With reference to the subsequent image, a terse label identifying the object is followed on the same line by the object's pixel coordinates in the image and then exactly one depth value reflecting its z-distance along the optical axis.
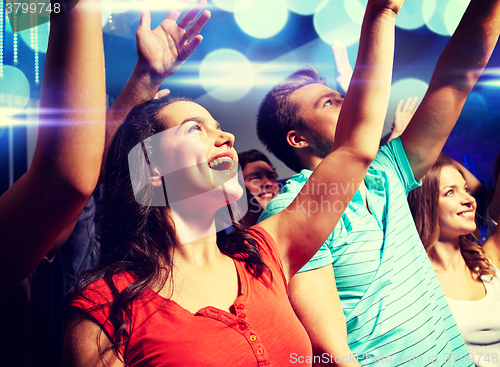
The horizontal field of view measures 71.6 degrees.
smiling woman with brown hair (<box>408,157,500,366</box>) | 0.88
